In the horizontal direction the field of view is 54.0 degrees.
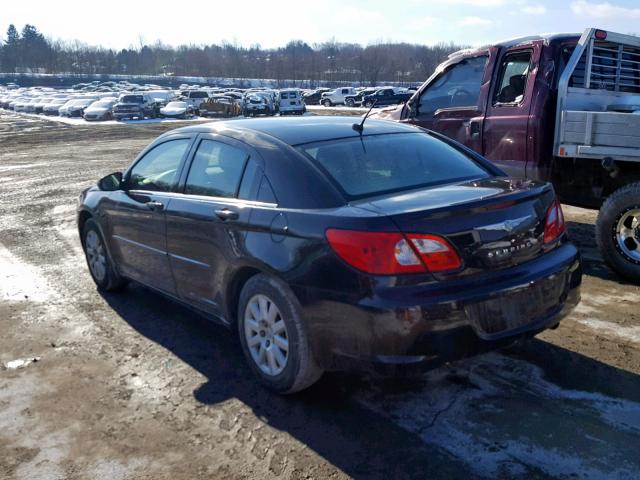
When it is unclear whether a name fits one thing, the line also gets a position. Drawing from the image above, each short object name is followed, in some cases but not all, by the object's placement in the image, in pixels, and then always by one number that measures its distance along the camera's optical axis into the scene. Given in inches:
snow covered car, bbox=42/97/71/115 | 1883.6
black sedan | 122.6
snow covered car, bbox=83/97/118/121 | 1566.2
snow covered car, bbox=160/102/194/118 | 1616.6
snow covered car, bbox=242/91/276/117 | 1595.2
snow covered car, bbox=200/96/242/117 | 1610.5
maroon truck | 217.3
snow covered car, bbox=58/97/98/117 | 1756.9
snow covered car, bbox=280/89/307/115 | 1658.5
